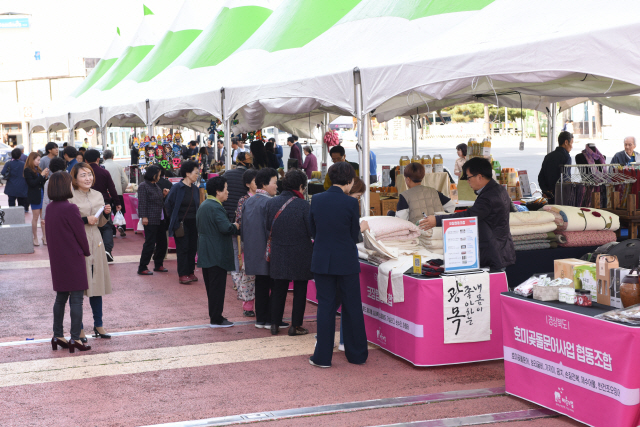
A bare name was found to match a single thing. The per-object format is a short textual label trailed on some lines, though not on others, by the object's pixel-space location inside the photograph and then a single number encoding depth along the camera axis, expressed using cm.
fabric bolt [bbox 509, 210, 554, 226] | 691
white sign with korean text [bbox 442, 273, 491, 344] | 543
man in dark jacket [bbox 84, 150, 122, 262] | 995
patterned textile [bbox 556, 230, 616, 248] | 714
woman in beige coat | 634
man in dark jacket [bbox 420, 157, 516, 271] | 551
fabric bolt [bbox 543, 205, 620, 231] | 712
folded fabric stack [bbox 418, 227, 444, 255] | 650
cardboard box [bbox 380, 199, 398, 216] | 942
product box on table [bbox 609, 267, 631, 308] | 431
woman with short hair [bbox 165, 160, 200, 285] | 918
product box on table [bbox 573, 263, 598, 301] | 453
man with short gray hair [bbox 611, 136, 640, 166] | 1230
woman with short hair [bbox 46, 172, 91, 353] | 589
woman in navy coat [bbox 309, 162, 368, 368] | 551
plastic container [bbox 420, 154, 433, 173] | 1057
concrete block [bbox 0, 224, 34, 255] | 1263
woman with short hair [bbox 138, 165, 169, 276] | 1018
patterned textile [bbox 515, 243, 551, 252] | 692
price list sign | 525
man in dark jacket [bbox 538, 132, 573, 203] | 935
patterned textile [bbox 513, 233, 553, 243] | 691
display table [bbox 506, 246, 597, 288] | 692
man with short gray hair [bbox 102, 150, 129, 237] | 1391
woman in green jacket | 699
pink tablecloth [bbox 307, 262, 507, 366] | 541
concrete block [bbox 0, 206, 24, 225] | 1382
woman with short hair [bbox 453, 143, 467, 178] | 1262
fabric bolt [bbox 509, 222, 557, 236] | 688
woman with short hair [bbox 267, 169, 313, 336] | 629
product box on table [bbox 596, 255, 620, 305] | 438
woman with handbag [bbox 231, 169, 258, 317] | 726
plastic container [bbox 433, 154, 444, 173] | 1074
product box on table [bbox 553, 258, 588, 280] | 471
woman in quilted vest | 707
